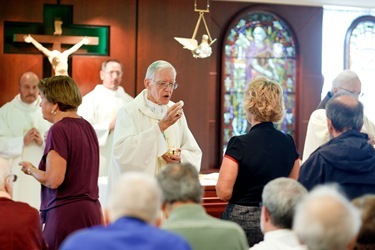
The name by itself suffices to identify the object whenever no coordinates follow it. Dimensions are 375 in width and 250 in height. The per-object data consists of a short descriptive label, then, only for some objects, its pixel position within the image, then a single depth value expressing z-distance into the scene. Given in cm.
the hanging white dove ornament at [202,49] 779
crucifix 898
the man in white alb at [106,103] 899
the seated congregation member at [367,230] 297
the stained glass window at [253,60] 1075
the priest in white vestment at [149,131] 544
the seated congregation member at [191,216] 317
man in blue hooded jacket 426
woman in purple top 461
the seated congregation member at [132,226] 250
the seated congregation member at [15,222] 394
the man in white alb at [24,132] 852
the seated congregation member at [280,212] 336
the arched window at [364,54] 1134
